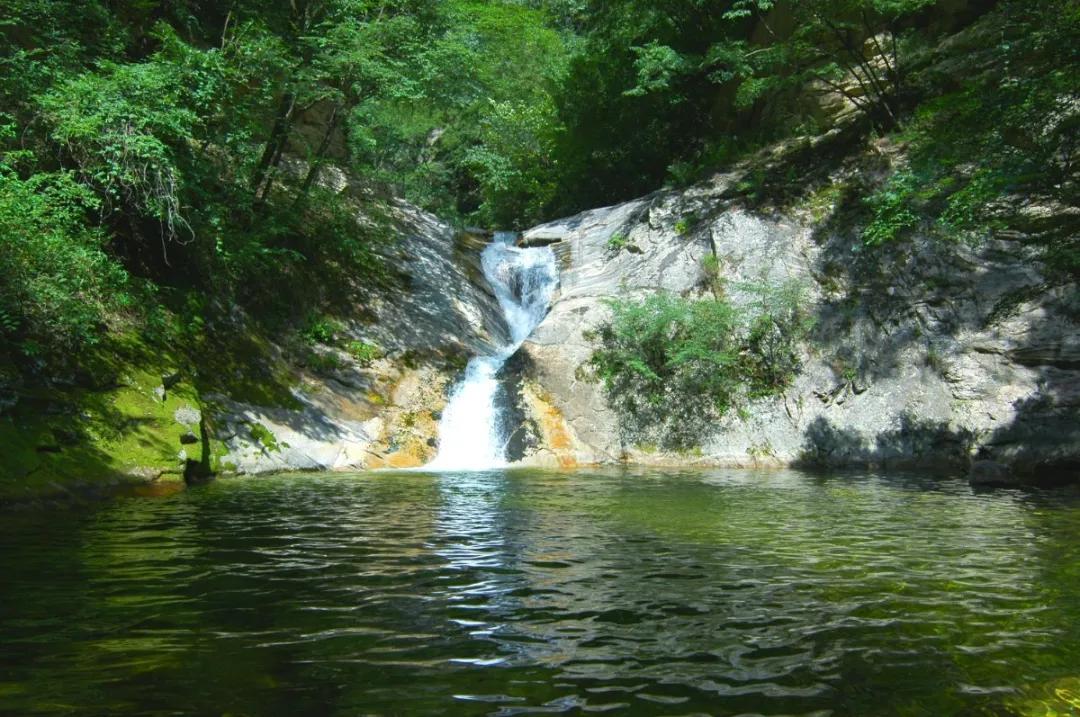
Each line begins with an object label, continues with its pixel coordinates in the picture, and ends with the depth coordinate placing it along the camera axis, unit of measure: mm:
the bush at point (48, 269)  9867
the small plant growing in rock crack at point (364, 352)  19484
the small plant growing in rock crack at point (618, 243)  23734
